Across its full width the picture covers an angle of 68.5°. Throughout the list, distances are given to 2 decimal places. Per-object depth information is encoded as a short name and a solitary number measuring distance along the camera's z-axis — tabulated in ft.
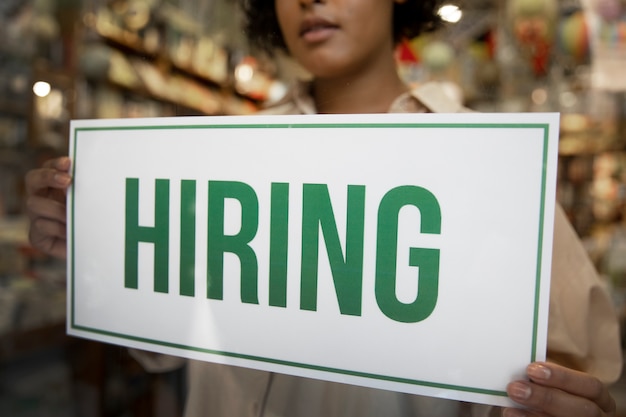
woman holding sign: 1.26
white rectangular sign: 1.22
